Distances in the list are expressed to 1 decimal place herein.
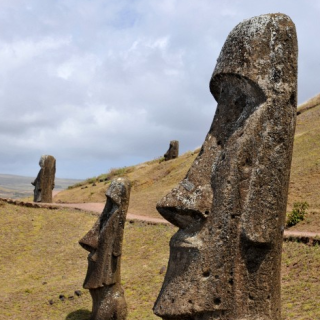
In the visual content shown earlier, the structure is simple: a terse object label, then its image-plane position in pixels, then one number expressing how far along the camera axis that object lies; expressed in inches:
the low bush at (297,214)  730.8
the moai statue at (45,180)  1090.7
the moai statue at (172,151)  1780.3
